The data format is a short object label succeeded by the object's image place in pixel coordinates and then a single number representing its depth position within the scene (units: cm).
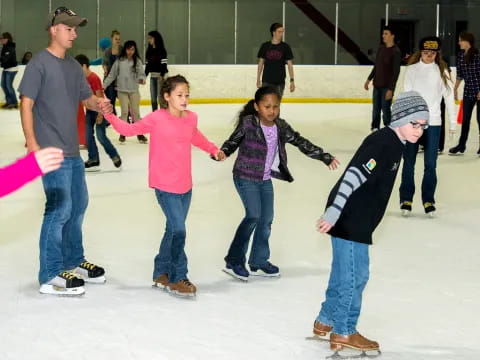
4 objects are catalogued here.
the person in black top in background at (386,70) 1363
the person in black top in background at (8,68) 1911
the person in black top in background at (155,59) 1488
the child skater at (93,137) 1032
